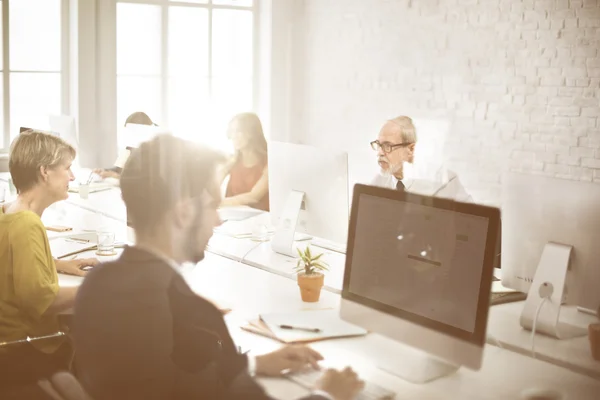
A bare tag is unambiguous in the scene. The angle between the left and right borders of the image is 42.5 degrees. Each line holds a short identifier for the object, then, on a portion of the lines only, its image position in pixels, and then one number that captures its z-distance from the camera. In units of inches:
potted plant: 93.8
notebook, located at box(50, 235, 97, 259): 115.6
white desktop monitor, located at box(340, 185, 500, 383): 68.5
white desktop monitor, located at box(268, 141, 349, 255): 109.0
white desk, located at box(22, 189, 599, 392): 77.6
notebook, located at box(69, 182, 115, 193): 175.3
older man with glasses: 140.6
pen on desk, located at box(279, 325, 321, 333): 82.3
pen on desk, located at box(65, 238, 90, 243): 124.5
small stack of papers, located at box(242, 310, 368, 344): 80.8
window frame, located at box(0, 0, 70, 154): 198.7
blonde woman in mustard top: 90.8
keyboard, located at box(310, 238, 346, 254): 125.5
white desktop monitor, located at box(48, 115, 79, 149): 181.2
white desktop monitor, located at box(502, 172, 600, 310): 79.6
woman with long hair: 175.3
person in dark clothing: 63.1
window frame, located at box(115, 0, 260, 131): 229.6
